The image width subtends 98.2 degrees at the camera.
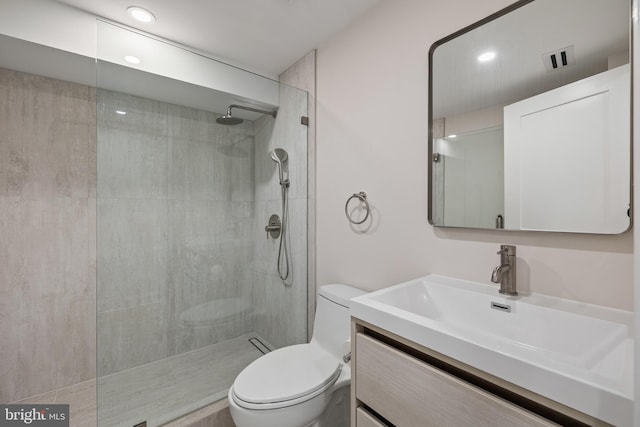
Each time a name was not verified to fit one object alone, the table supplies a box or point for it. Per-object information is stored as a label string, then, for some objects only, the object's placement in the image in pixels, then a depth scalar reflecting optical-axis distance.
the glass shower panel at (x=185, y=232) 1.44
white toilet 1.13
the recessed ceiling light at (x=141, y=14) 1.54
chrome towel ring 1.55
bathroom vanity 0.52
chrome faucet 0.96
